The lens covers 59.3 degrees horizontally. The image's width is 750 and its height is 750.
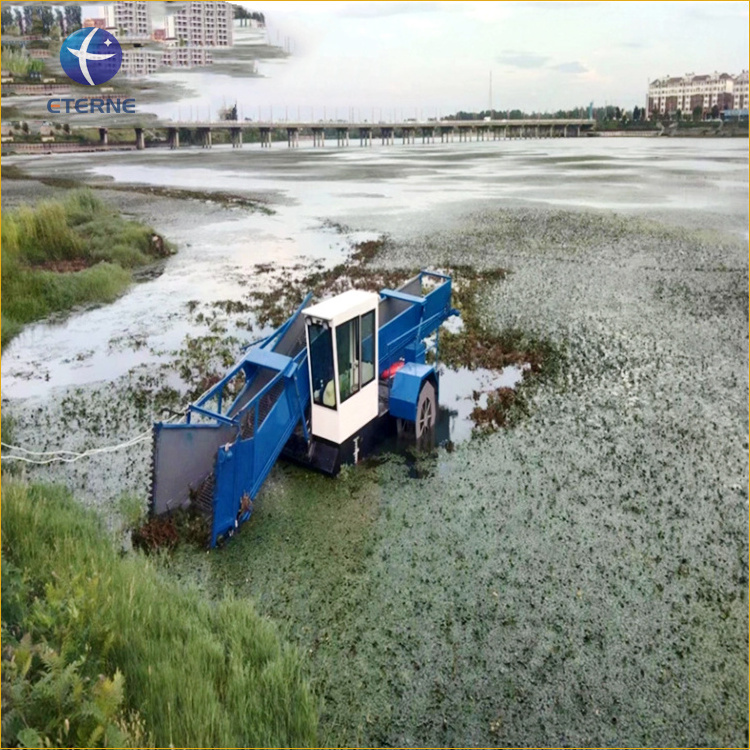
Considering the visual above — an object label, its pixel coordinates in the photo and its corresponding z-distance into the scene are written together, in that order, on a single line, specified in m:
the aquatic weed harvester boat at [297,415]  7.59
